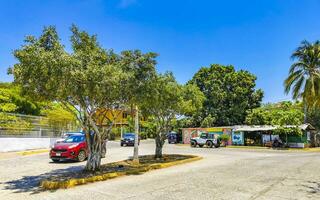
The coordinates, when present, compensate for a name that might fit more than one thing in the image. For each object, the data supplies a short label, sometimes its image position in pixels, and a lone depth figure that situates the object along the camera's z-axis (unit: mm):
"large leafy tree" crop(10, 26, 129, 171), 6852
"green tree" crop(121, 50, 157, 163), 9130
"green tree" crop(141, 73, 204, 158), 12447
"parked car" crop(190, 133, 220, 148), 27336
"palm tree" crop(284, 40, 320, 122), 23604
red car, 12626
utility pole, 11773
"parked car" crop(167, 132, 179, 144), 37490
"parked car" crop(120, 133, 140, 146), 27069
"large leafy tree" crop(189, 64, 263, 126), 35842
